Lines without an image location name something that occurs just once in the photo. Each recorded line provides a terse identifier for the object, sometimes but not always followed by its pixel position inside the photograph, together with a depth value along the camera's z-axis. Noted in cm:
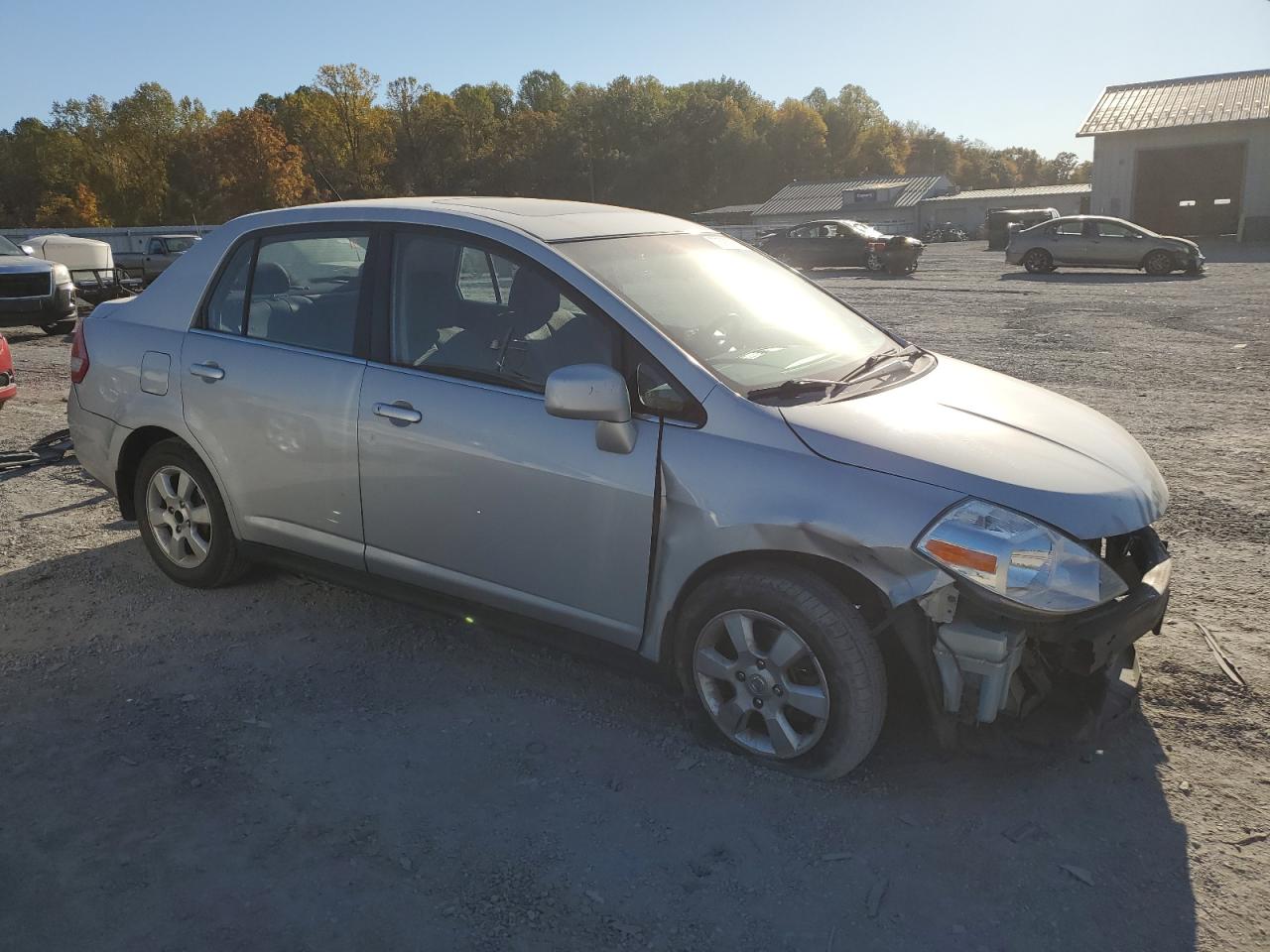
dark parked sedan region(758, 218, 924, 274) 2770
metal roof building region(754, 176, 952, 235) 7194
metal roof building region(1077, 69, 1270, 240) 3750
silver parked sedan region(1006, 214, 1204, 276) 2409
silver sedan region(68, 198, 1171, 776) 296
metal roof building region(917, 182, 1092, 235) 6750
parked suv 1460
